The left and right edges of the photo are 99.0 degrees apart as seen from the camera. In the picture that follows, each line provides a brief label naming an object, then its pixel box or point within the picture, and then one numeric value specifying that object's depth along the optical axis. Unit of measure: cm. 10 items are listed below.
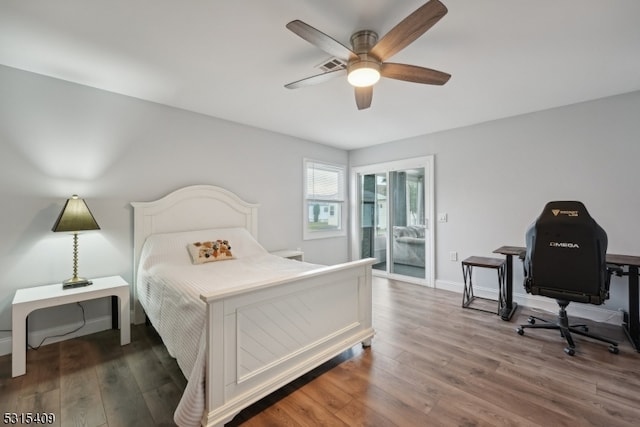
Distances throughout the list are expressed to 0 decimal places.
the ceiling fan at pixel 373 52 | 145
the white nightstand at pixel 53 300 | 197
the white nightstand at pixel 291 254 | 390
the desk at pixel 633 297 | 238
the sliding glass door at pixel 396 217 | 432
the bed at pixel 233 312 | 144
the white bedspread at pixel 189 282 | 142
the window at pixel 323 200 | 464
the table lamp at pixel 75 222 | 229
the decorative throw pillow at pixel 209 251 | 283
